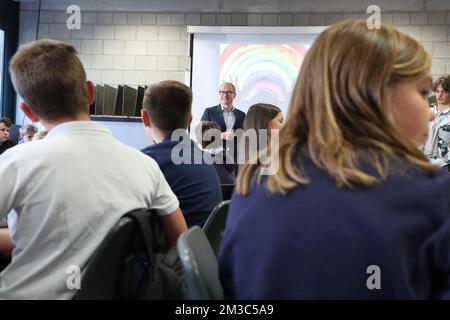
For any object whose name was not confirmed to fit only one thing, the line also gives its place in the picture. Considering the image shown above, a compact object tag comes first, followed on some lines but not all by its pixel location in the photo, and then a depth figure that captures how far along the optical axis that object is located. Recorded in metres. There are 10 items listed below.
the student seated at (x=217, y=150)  2.59
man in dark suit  5.15
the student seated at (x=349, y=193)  0.72
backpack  1.24
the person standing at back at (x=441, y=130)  3.56
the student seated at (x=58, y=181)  1.11
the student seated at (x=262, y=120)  2.78
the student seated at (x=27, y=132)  4.79
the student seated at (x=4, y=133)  5.14
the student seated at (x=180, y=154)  1.76
